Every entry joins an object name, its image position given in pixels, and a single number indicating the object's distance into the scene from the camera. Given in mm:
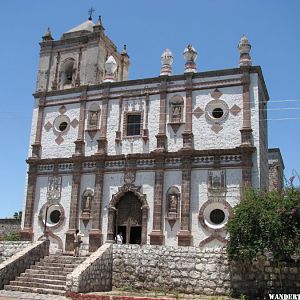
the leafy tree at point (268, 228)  16391
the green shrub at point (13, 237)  29125
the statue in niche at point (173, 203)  24031
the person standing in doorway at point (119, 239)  23861
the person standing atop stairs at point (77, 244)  21453
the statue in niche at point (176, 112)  25734
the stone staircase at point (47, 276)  18219
